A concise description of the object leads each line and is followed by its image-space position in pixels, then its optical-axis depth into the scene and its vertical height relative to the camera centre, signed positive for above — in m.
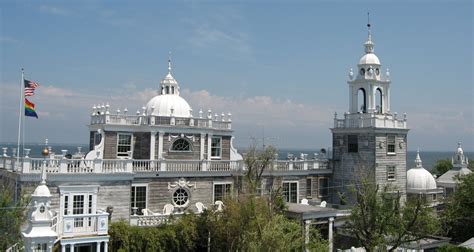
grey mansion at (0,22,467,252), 23.42 -0.30
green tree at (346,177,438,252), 25.50 -2.81
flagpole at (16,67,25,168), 24.56 +0.29
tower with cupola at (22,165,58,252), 17.53 -2.28
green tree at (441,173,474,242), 36.03 -3.15
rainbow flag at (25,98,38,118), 23.84 +2.50
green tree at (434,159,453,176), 63.75 +0.11
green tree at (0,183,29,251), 20.61 -2.46
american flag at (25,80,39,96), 23.83 +3.49
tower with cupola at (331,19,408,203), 34.38 +2.05
